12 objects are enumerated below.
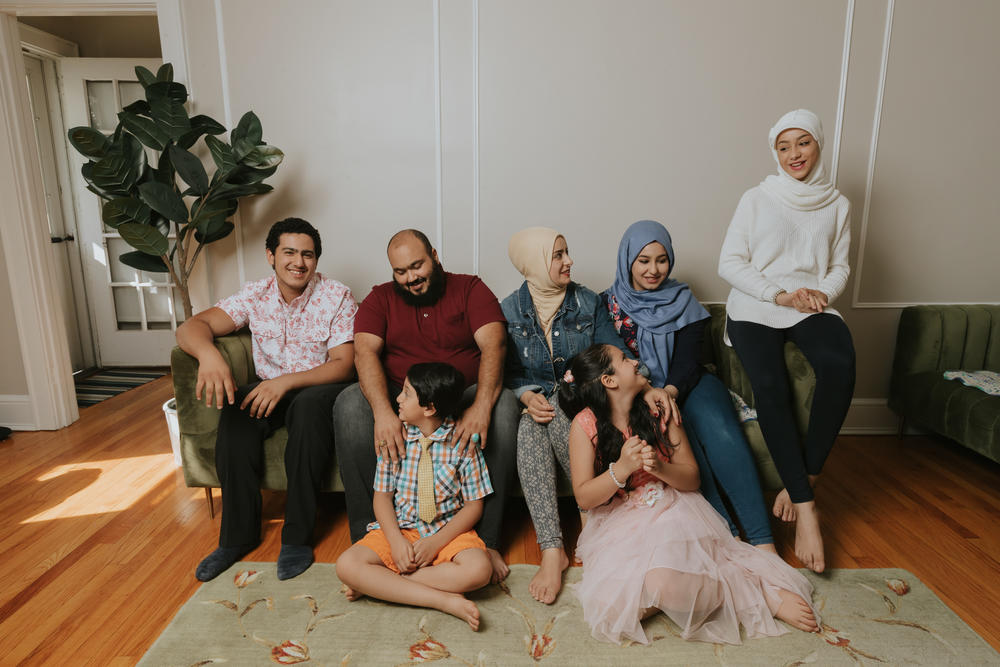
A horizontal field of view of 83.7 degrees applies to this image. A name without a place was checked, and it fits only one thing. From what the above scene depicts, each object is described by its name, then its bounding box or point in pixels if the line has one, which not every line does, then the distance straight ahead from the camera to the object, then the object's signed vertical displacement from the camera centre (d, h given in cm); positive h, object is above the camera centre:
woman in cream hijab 206 -42
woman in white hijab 183 -33
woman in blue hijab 178 -55
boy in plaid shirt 154 -92
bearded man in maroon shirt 177 -55
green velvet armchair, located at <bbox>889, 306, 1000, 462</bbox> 256 -69
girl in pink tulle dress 143 -90
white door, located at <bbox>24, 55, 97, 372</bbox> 378 -1
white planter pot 241 -93
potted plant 231 +15
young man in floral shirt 184 -61
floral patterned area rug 139 -110
